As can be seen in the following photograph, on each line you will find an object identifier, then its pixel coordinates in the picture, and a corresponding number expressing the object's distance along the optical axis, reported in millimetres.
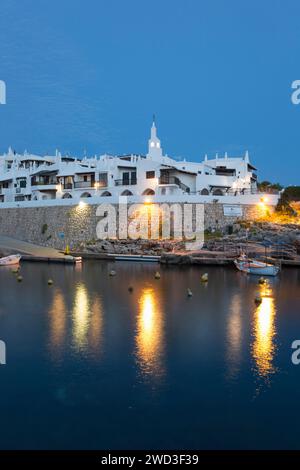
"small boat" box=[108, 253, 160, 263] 44306
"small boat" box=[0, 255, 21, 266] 42253
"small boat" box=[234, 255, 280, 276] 34562
